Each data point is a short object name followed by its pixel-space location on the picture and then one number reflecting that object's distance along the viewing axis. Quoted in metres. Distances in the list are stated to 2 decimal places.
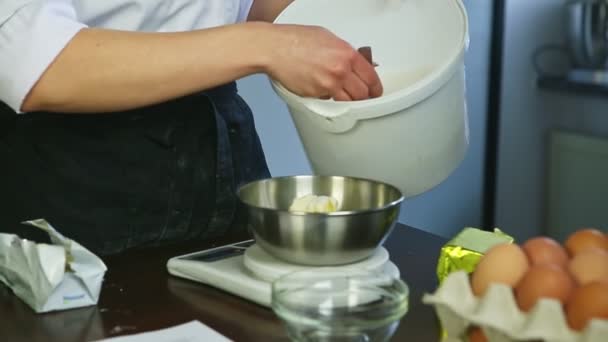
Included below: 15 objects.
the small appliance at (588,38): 3.32
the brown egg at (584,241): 1.16
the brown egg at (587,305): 1.07
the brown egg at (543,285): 1.10
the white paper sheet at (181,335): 1.33
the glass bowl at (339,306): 1.20
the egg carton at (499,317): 1.07
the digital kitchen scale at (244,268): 1.42
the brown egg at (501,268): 1.14
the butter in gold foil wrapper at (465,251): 1.38
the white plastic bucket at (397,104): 1.50
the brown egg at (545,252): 1.14
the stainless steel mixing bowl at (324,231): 1.39
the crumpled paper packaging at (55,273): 1.40
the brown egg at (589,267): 1.11
